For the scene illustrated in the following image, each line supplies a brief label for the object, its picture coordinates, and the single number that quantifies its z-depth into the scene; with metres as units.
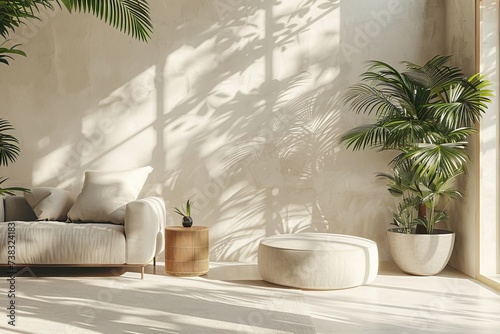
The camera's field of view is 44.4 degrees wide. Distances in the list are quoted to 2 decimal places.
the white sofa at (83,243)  5.09
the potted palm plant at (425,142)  5.03
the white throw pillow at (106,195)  5.50
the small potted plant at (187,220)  5.40
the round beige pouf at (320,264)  4.57
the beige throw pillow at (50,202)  5.62
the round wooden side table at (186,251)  5.25
